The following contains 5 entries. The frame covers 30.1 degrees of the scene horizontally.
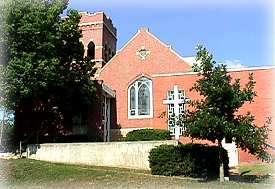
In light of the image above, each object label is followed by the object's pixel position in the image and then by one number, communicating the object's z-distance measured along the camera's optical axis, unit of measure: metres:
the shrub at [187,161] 24.16
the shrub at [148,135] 33.97
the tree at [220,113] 21.73
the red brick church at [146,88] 36.72
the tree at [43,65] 30.20
